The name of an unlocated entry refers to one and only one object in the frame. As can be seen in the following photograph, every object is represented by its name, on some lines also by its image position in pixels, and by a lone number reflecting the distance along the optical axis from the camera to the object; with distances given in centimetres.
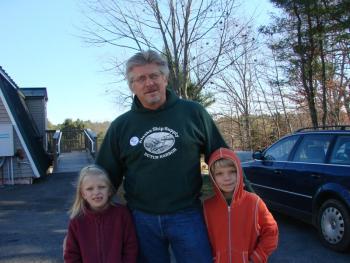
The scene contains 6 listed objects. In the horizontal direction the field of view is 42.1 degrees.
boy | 282
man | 284
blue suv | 582
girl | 289
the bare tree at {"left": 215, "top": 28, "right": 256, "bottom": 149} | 2960
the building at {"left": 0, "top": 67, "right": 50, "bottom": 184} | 1437
